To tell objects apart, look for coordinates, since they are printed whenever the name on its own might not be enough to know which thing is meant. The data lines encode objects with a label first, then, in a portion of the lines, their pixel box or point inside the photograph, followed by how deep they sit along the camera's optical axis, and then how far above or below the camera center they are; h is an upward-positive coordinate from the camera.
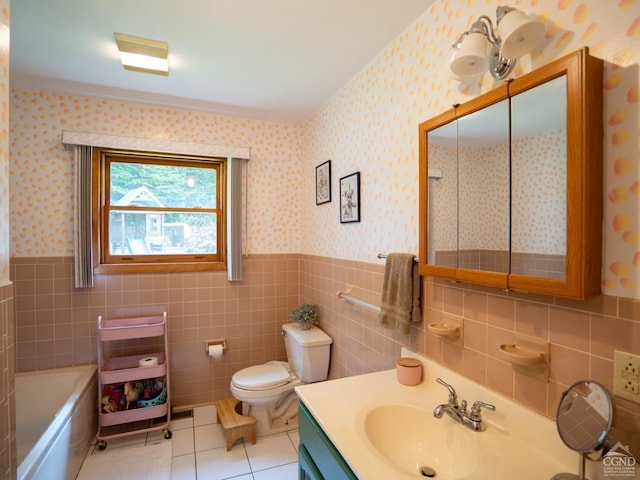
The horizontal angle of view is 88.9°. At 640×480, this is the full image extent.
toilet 2.32 -1.06
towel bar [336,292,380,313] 1.80 -0.39
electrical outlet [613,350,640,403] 0.79 -0.35
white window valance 2.39 +0.73
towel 1.51 -0.27
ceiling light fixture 1.77 +1.06
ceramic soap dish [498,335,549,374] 0.99 -0.37
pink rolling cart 2.27 -1.06
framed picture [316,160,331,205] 2.50 +0.43
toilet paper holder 2.78 -0.91
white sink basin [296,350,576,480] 0.93 -0.66
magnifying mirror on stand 0.75 -0.45
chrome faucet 1.11 -0.63
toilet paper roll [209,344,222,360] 2.68 -0.94
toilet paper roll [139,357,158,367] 2.40 -0.92
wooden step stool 2.24 -1.32
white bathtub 1.59 -1.09
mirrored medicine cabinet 0.86 +0.17
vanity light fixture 0.97 +0.62
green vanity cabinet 1.05 -0.78
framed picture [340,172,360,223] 2.10 +0.26
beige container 1.46 -0.61
